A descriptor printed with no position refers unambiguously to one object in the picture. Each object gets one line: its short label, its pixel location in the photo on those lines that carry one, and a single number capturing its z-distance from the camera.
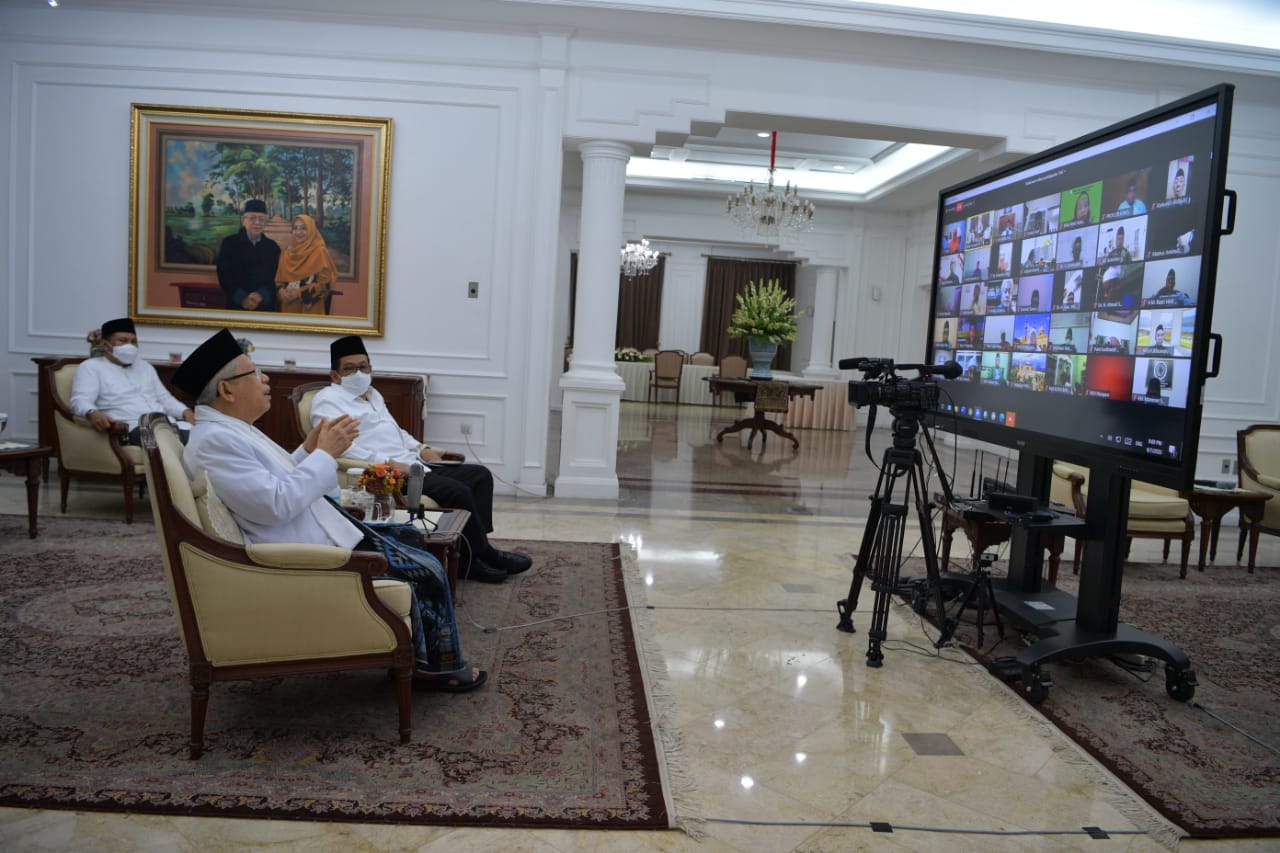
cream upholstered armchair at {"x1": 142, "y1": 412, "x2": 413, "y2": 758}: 2.56
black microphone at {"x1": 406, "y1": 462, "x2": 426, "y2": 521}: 3.71
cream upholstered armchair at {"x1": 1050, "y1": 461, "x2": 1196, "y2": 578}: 5.46
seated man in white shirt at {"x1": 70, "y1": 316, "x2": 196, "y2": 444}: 5.57
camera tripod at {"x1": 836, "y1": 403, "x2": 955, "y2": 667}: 3.67
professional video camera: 3.67
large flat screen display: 3.09
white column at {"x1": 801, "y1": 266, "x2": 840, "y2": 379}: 13.80
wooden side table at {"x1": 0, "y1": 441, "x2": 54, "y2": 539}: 4.73
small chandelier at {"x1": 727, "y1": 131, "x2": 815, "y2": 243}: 11.15
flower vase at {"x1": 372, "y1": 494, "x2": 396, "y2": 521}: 3.68
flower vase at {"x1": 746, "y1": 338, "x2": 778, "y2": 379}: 11.04
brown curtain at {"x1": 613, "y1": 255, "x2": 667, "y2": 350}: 18.41
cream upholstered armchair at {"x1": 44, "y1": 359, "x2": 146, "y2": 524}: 5.54
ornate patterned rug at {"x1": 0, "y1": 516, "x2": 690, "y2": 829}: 2.42
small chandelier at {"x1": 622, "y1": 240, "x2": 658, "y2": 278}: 15.05
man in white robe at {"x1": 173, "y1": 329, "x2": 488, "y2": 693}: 2.67
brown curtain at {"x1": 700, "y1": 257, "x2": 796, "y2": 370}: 18.36
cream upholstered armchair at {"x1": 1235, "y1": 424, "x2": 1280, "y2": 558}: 6.03
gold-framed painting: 6.61
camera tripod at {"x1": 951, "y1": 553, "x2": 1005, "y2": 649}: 3.99
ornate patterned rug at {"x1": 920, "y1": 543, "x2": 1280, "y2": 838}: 2.71
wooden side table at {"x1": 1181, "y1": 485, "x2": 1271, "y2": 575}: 5.64
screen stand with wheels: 3.47
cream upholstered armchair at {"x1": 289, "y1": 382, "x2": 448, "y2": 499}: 4.73
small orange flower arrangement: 3.56
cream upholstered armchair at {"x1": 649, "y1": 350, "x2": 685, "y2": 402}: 15.88
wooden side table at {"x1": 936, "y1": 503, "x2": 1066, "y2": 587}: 4.34
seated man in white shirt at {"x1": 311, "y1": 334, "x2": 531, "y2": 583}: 4.58
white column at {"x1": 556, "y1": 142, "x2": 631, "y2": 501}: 6.84
